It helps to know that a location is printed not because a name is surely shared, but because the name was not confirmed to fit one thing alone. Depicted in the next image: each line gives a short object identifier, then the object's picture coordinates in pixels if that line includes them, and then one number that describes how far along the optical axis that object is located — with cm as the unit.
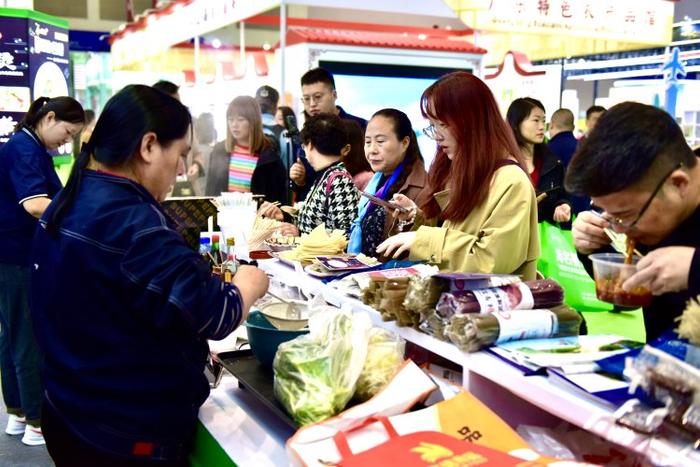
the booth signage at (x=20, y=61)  678
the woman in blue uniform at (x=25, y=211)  362
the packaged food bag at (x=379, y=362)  160
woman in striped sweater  469
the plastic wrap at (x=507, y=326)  154
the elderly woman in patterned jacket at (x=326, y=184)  326
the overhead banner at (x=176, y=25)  710
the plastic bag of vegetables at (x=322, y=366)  152
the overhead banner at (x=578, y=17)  662
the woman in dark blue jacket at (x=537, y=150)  473
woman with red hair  214
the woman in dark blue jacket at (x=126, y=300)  149
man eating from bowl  131
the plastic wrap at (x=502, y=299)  160
